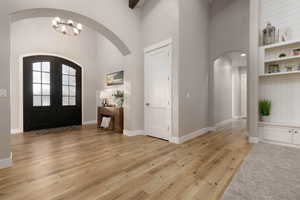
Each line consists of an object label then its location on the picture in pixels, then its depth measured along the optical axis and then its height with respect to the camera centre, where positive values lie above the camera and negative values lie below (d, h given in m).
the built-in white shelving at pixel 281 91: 3.13 +0.20
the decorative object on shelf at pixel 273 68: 3.39 +0.72
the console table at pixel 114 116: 4.63 -0.55
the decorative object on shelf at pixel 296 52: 3.11 +1.01
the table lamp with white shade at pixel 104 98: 5.89 +0.05
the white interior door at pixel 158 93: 3.72 +0.17
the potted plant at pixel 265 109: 3.38 -0.22
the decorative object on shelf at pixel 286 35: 3.23 +1.41
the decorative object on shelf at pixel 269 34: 3.31 +1.46
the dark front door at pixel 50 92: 4.82 +0.24
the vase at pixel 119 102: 5.08 -0.10
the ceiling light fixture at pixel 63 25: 4.22 +2.20
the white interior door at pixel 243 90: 7.95 +0.50
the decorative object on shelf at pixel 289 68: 3.24 +0.69
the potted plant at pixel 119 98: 5.07 +0.04
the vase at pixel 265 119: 3.55 -0.47
